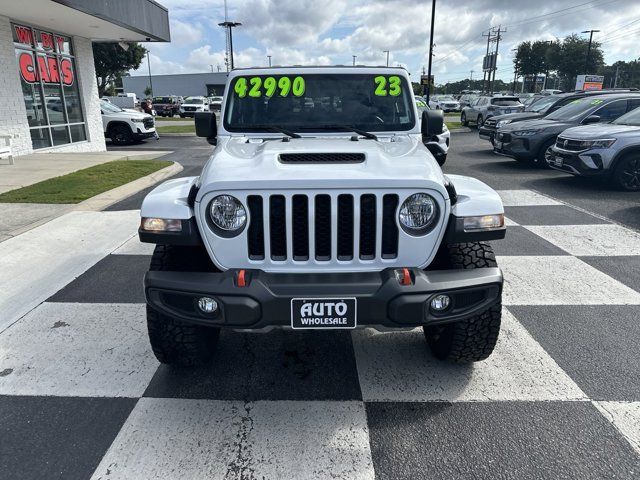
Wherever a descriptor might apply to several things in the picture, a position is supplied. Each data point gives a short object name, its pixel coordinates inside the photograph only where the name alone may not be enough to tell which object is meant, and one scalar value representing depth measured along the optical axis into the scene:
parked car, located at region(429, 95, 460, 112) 46.00
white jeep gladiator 2.46
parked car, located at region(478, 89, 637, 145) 14.07
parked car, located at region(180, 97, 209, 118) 39.50
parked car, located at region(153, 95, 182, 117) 41.84
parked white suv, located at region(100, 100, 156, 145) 17.67
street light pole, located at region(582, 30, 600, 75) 59.30
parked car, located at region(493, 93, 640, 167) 10.63
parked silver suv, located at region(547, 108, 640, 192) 8.62
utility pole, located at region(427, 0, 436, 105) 28.54
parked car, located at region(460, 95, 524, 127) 21.45
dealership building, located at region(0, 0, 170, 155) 11.96
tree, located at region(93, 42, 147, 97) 46.72
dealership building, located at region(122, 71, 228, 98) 91.69
